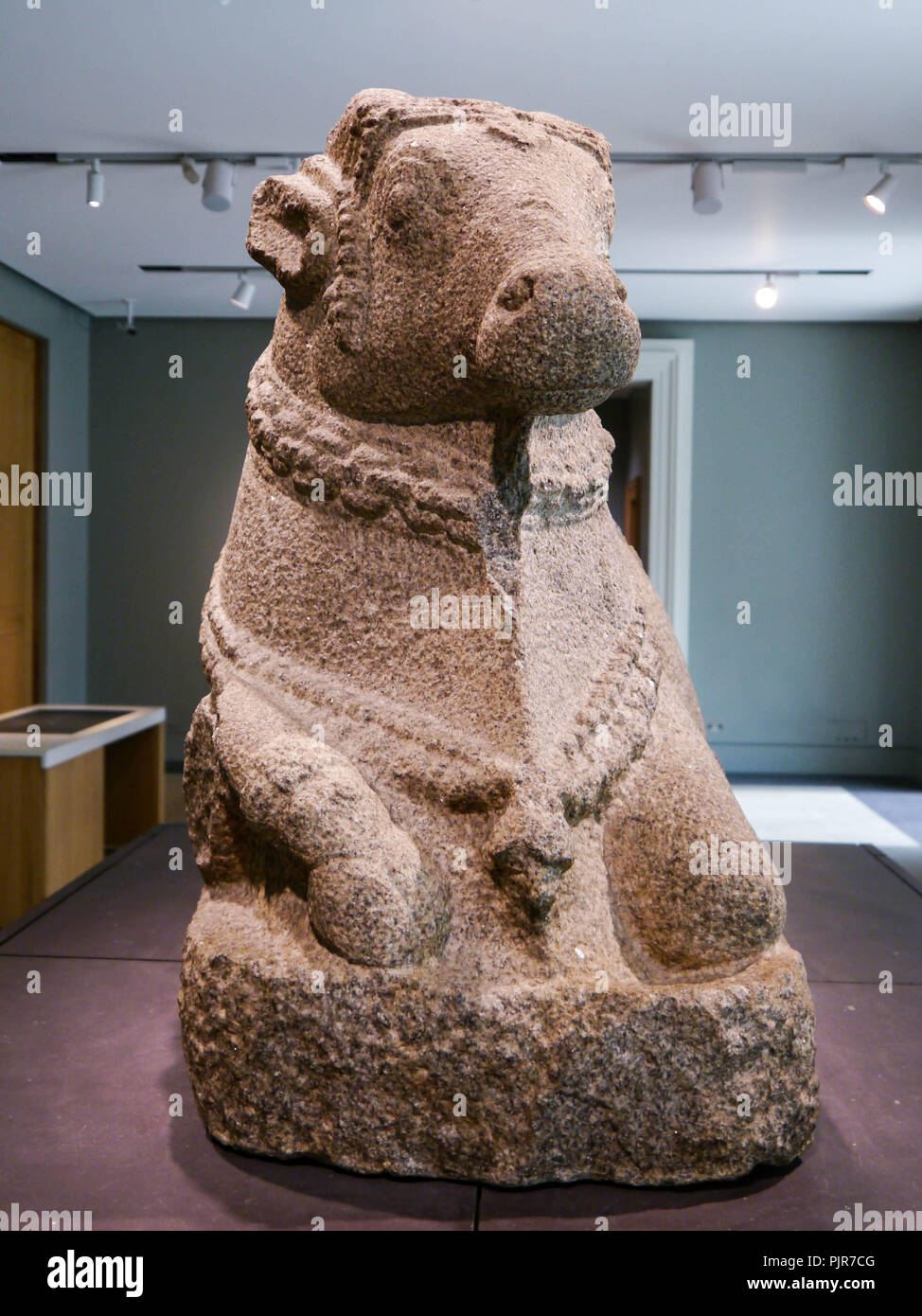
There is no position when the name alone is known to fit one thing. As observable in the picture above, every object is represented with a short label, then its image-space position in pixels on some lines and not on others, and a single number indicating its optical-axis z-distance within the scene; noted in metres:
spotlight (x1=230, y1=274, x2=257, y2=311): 5.26
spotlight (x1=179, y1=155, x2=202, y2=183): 4.06
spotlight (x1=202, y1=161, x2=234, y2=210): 4.06
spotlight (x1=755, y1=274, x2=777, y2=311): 5.29
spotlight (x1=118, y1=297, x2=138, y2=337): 6.09
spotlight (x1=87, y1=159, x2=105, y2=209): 4.04
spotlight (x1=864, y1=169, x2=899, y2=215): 4.07
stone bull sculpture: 1.65
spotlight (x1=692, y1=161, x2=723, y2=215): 4.06
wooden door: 5.56
